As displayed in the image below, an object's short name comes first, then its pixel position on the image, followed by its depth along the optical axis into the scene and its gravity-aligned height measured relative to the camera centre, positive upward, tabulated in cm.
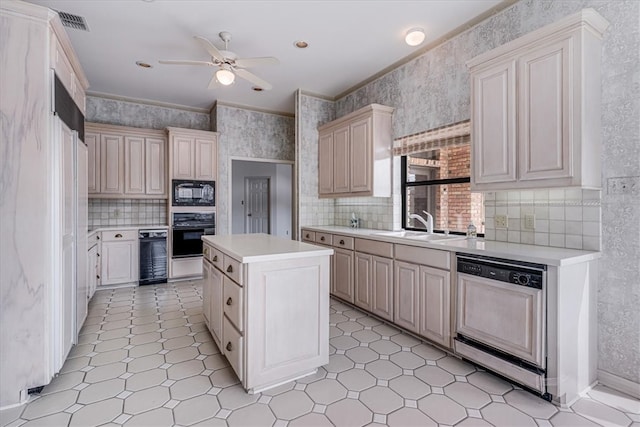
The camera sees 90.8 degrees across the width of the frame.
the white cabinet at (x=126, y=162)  443 +73
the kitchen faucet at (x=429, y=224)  340 -15
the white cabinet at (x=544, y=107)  192 +68
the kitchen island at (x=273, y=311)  196 -66
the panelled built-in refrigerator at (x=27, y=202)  187 +6
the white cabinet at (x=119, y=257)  431 -63
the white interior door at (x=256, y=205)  780 +15
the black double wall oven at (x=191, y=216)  472 -7
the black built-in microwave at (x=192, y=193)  472 +28
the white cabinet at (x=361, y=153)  372 +72
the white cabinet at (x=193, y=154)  473 +88
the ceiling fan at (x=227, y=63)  288 +140
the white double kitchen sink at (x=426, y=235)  311 -26
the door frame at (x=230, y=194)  484 +28
